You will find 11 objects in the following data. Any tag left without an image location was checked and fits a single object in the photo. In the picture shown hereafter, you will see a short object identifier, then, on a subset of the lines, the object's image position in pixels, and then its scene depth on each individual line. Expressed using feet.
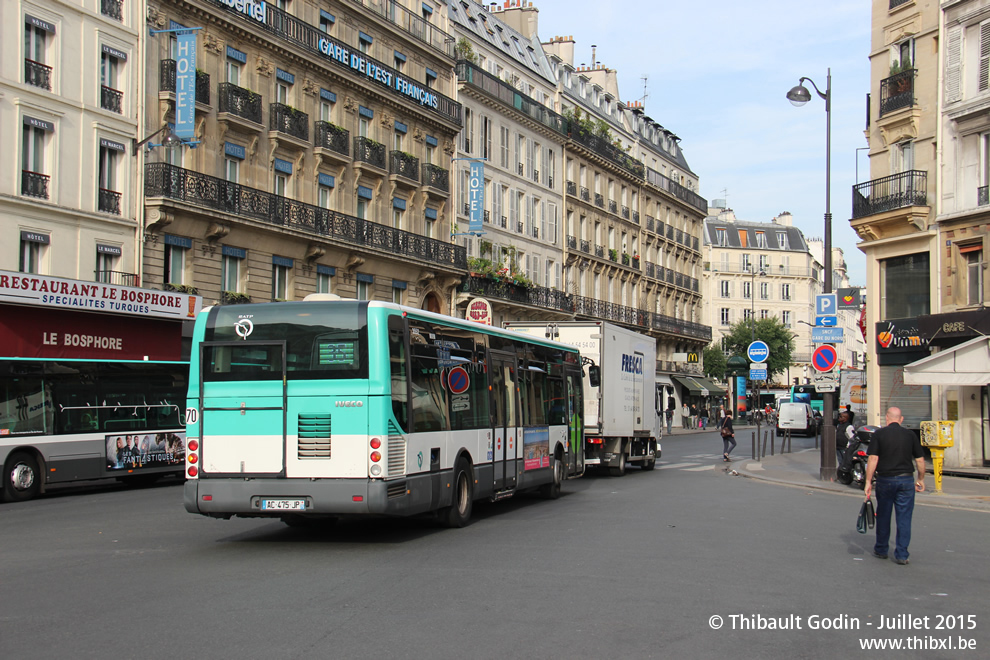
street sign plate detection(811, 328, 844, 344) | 76.23
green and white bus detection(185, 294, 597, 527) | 36.45
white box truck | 75.00
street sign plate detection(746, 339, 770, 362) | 107.86
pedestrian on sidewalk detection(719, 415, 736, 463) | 102.68
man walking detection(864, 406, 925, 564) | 35.55
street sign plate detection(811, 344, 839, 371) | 77.36
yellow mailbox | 65.16
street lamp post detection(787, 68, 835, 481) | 75.05
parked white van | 179.91
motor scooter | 70.13
